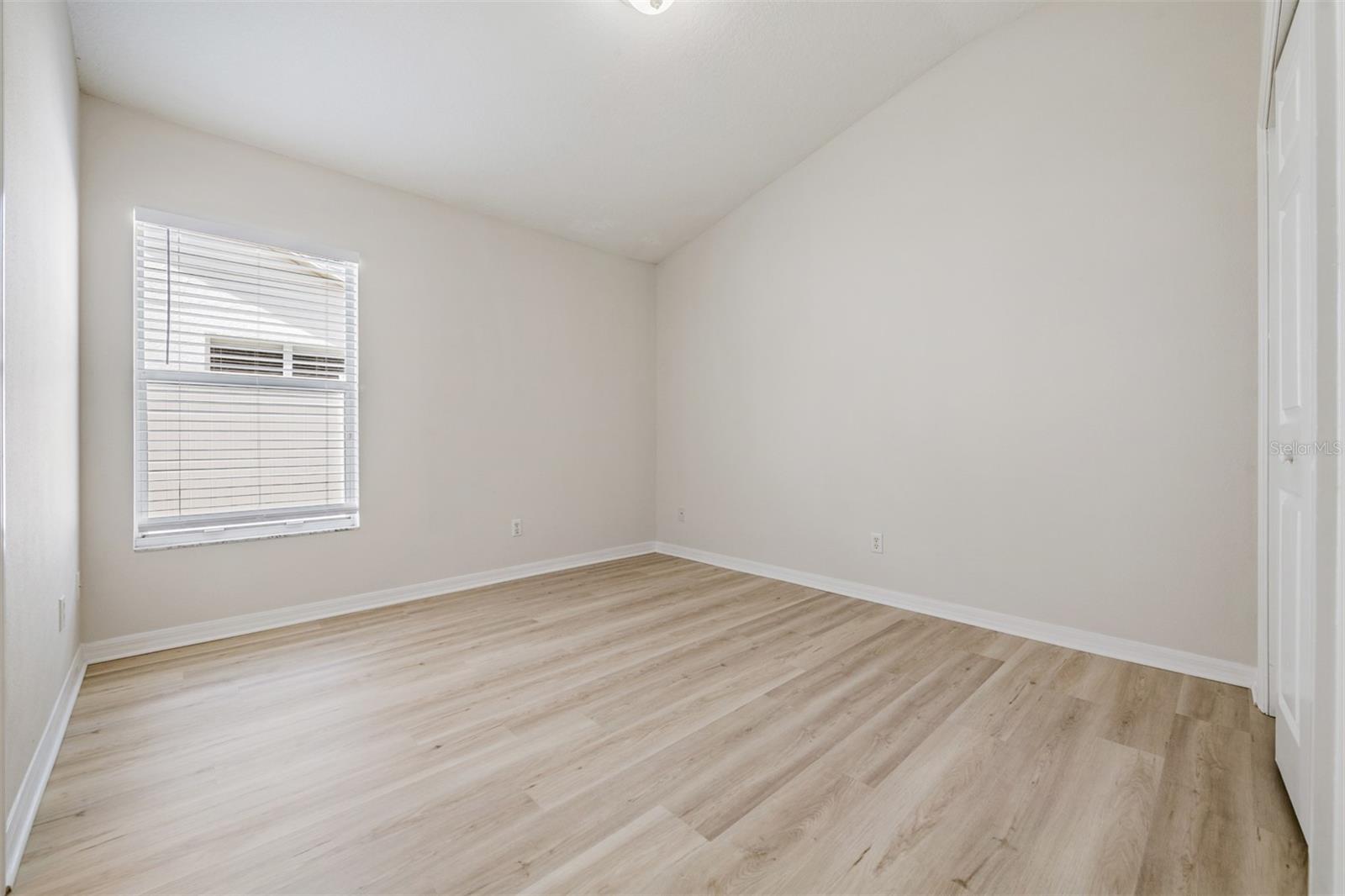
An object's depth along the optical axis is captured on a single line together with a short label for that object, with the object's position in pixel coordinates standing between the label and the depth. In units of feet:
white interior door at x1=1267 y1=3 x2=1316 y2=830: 4.63
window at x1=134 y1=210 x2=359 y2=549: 9.23
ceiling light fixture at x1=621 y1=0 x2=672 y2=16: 8.34
